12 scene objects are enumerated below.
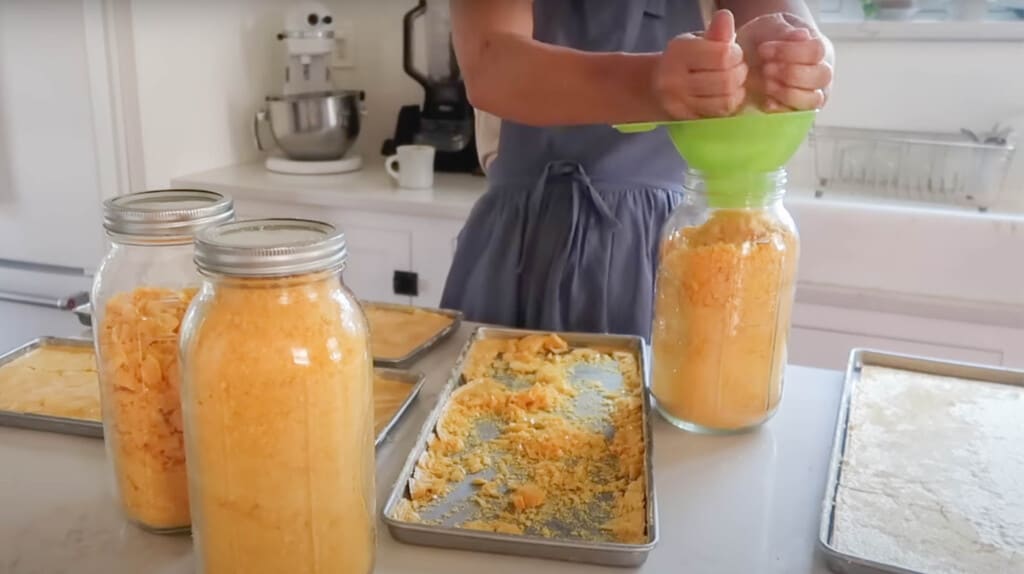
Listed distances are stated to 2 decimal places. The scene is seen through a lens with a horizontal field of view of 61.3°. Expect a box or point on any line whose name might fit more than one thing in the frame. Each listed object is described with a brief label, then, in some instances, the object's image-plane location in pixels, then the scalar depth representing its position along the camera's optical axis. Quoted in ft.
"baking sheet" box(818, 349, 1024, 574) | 1.79
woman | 3.21
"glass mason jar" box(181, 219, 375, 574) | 1.37
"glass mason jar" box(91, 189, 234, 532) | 1.64
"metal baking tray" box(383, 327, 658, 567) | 1.61
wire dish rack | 5.35
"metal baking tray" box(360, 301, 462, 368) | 2.58
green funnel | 2.04
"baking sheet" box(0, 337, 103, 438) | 2.10
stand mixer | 6.20
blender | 6.30
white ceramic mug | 5.71
